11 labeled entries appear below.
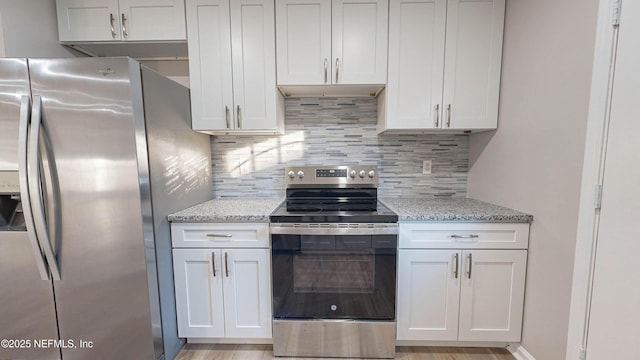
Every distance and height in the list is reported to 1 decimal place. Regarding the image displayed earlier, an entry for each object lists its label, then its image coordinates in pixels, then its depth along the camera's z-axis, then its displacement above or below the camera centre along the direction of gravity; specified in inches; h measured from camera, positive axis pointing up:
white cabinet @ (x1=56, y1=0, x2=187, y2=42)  65.7 +35.0
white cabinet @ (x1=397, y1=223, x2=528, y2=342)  60.5 -34.2
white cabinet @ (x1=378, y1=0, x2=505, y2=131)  65.6 +23.3
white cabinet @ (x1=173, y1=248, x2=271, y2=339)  62.2 -34.4
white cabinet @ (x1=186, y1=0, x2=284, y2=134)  66.5 +23.7
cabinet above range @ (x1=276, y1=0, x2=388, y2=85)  65.9 +29.4
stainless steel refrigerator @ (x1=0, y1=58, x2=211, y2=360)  48.6 -11.1
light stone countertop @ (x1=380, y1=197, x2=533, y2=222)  59.1 -14.8
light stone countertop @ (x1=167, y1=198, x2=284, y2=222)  61.0 -14.8
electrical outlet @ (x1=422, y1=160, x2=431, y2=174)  84.4 -4.6
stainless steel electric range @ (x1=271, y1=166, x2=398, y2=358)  58.9 -30.8
